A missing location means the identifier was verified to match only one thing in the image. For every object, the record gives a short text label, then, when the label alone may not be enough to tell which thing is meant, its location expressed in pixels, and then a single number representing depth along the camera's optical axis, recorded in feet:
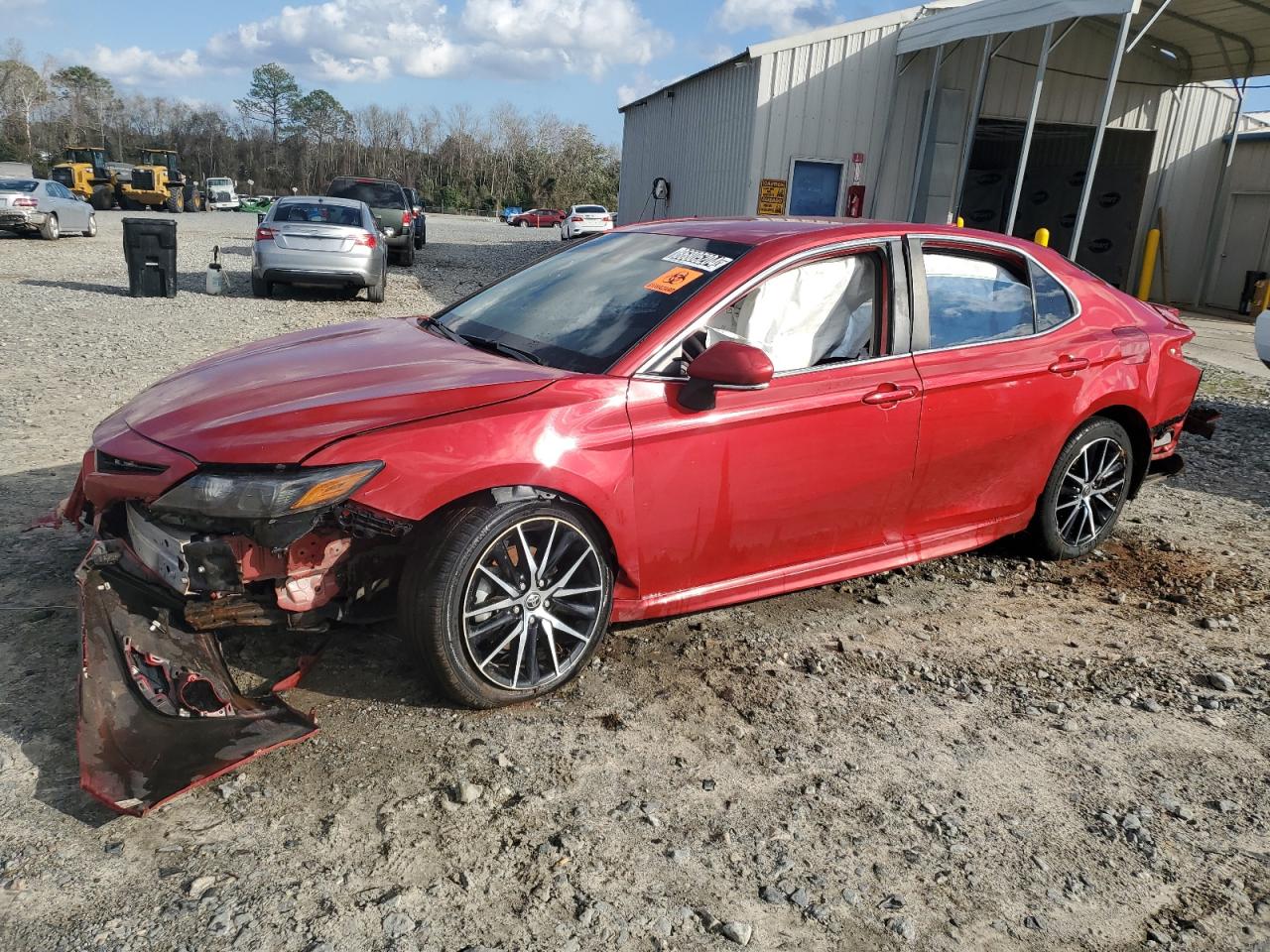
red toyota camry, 9.65
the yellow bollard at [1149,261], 61.05
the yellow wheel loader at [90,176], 141.59
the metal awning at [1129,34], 40.96
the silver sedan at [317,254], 44.96
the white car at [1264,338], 27.50
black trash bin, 44.70
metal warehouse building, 49.80
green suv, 69.05
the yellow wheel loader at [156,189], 147.23
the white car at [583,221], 131.07
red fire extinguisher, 52.29
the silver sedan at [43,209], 72.84
